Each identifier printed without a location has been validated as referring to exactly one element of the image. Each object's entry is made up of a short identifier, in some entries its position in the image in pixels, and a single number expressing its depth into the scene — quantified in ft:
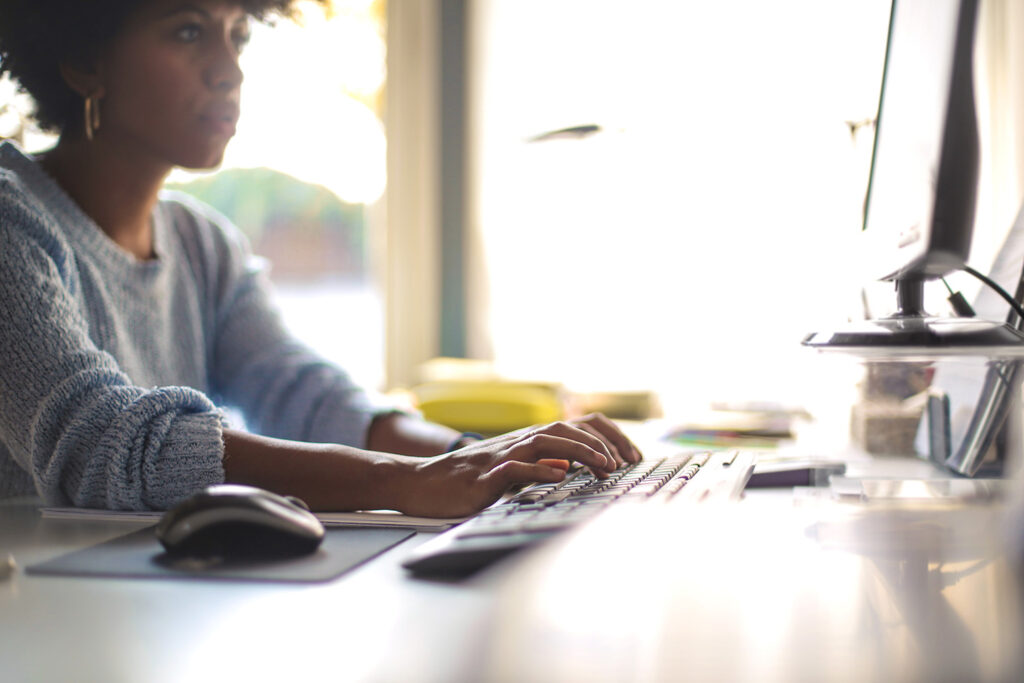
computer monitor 2.12
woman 2.55
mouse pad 1.89
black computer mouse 1.94
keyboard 1.79
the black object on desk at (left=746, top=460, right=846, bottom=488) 3.08
